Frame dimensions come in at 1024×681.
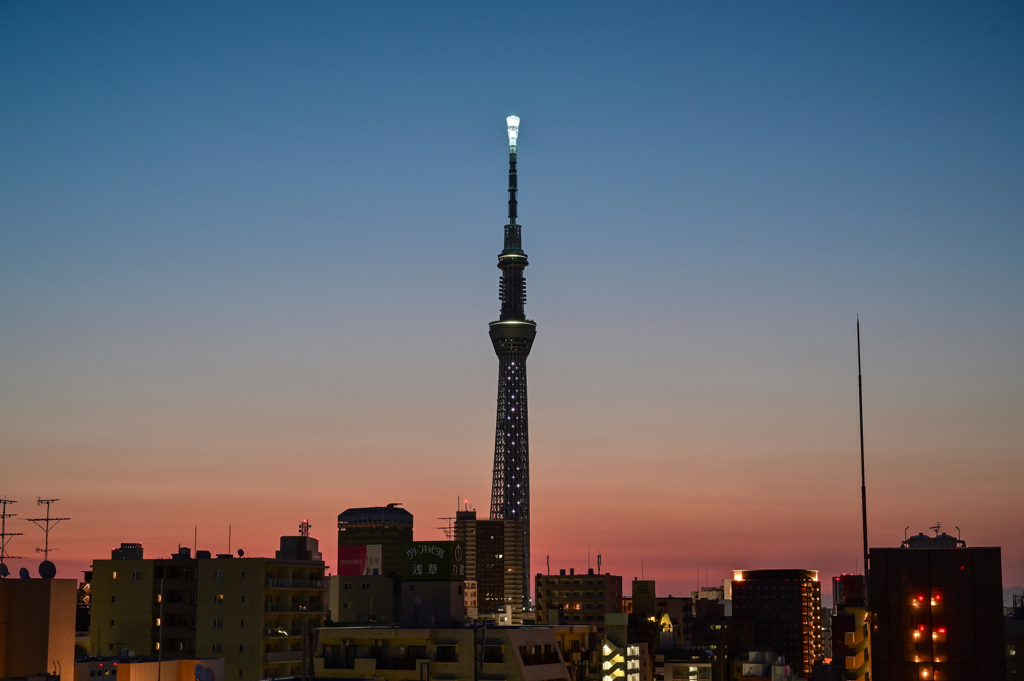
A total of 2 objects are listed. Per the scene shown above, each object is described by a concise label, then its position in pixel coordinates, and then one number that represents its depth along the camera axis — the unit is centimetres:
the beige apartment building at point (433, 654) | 10544
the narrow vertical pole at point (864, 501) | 10056
